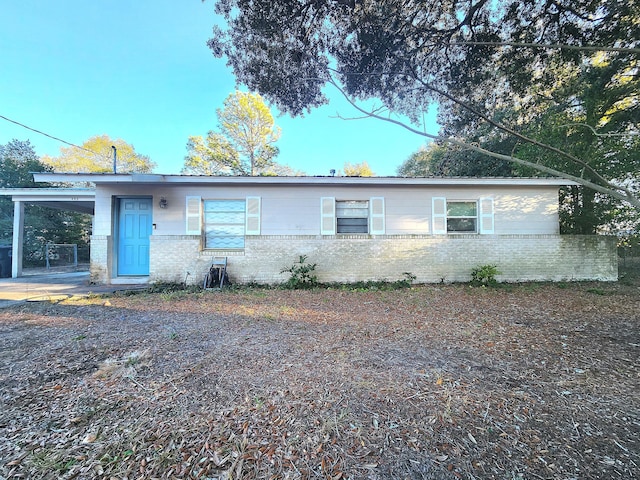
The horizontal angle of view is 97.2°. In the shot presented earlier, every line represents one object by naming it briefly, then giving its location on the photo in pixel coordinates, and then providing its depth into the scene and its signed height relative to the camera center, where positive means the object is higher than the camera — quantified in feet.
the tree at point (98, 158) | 74.84 +24.74
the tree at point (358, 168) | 97.35 +27.81
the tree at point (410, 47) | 17.35 +13.25
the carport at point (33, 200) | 27.56 +4.79
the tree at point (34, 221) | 45.95 +4.60
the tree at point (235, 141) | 69.26 +26.50
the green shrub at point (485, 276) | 25.36 -2.64
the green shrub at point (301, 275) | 24.57 -2.50
